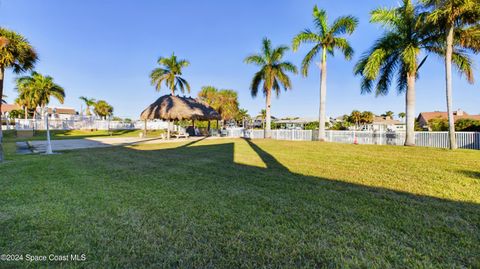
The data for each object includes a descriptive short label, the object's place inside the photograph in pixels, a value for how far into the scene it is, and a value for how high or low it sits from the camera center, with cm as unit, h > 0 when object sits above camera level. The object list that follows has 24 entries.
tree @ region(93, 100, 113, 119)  6008 +605
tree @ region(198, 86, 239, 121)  3866 +537
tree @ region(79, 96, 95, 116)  4916 +651
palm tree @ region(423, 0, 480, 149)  973 +493
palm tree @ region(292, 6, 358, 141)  1658 +670
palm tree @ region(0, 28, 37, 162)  772 +283
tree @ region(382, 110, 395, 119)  7012 +517
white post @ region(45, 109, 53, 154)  959 -81
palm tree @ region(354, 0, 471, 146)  1216 +449
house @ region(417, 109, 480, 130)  4502 +322
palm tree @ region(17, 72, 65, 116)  2881 +555
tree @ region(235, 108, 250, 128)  5242 +384
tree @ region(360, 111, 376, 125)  4461 +251
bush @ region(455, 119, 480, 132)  1457 +31
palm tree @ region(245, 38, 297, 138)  2052 +560
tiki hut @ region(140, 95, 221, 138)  1830 +166
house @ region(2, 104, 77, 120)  4966 +551
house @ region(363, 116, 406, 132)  4558 +171
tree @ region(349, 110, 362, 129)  4503 +255
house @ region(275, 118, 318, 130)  4066 +132
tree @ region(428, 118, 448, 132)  1850 +31
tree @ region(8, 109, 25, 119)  4656 +348
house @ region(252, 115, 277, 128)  5546 +229
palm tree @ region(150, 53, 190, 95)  2462 +632
